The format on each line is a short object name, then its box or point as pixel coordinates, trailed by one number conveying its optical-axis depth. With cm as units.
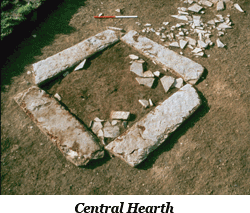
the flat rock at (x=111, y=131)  218
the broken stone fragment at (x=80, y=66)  268
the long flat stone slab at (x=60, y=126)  200
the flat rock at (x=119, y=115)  228
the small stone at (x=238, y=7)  353
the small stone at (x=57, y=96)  243
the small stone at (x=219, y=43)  297
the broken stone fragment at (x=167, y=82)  254
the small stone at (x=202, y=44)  297
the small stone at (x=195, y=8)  357
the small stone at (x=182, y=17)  341
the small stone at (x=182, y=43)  300
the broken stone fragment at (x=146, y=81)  256
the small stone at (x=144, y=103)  239
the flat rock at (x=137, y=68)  267
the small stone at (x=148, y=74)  264
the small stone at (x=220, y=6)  358
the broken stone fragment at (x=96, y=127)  222
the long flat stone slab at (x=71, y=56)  258
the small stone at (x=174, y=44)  301
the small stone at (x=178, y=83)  257
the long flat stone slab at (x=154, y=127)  203
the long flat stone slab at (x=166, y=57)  264
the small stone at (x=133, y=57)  282
